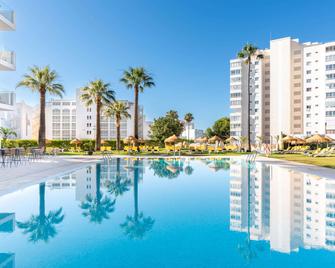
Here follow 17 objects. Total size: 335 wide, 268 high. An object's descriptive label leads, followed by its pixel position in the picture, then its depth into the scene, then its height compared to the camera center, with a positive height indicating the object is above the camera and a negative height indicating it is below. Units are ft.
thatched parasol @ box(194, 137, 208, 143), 149.79 -0.09
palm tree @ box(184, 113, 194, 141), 269.50 +18.91
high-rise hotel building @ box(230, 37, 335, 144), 226.79 +37.70
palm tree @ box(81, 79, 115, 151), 132.67 +18.67
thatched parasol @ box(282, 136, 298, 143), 144.66 +0.62
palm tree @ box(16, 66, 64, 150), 107.55 +18.36
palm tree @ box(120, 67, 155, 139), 133.28 +25.03
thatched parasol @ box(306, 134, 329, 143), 126.21 +0.60
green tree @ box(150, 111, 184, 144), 196.85 +7.24
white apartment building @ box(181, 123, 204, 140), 414.90 +9.97
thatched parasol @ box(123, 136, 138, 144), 124.88 -0.24
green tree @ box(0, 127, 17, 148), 92.21 +1.96
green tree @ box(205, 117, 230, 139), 273.75 +9.27
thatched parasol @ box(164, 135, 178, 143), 127.44 +0.24
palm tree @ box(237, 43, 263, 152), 143.84 +39.33
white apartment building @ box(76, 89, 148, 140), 277.44 +12.54
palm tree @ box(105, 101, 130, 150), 154.40 +14.22
